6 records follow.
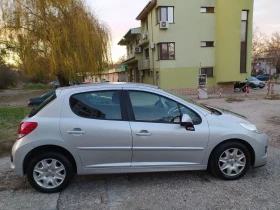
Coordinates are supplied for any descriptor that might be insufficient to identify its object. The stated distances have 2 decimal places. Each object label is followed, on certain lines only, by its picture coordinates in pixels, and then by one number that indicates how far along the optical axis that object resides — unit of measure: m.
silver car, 3.29
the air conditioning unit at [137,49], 27.19
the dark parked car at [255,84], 26.68
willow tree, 15.53
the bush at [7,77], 34.21
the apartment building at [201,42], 19.94
